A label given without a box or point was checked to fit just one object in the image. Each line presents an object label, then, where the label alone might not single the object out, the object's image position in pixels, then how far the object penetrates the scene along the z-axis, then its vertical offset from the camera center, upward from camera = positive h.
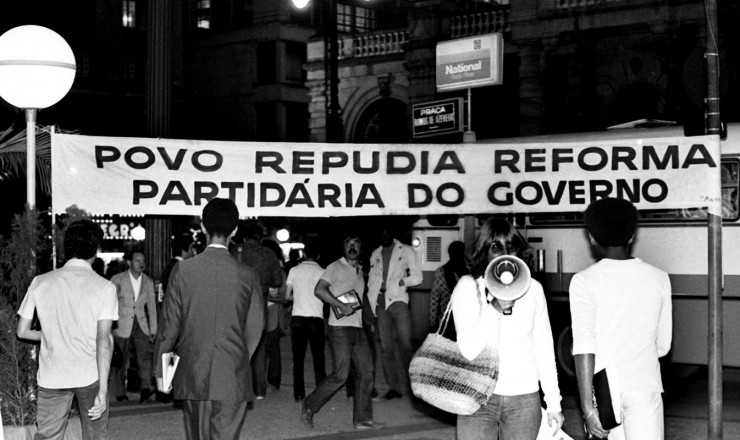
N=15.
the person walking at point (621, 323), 5.71 -0.62
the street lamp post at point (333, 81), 24.39 +2.71
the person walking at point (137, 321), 12.93 -1.32
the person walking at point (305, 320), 12.84 -1.31
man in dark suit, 6.61 -0.78
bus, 13.31 -0.62
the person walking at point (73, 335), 6.96 -0.79
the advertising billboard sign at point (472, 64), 16.28 +2.08
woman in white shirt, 5.80 -0.80
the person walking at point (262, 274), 13.12 -0.82
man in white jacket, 13.39 -1.20
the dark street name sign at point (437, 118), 15.01 +1.18
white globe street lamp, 8.95 +1.07
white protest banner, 10.04 +0.28
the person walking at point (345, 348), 11.02 -1.43
